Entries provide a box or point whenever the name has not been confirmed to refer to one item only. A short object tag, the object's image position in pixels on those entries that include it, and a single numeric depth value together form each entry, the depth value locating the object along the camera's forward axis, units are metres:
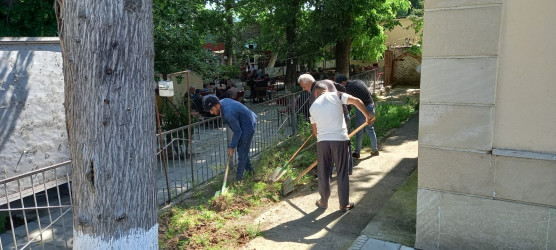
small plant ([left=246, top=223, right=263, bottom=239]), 4.97
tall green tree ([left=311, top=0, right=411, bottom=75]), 13.41
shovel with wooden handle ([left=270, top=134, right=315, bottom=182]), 6.54
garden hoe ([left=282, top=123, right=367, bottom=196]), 6.26
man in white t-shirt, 5.20
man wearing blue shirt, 6.58
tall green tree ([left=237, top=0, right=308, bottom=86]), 16.39
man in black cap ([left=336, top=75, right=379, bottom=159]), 7.30
